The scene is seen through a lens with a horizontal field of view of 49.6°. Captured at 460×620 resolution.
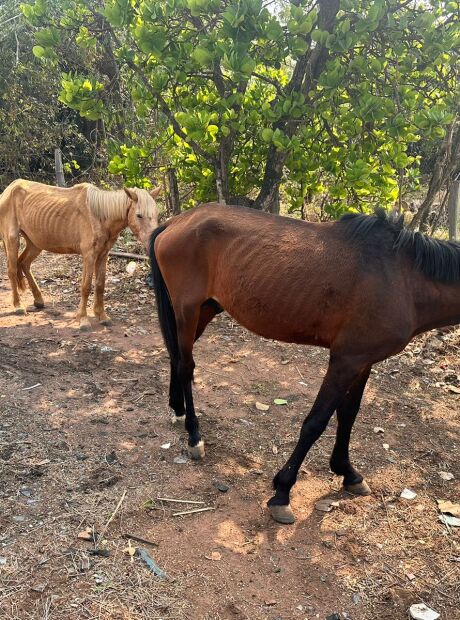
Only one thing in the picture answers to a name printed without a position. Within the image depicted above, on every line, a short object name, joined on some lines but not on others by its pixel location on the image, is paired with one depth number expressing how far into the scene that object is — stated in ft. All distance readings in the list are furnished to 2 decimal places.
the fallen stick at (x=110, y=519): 9.27
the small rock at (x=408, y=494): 11.18
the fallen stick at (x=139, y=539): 9.35
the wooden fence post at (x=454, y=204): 20.88
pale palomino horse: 19.75
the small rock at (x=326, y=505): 10.78
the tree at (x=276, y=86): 14.88
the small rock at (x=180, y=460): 12.10
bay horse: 9.87
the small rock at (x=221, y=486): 11.16
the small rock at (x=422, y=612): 8.14
